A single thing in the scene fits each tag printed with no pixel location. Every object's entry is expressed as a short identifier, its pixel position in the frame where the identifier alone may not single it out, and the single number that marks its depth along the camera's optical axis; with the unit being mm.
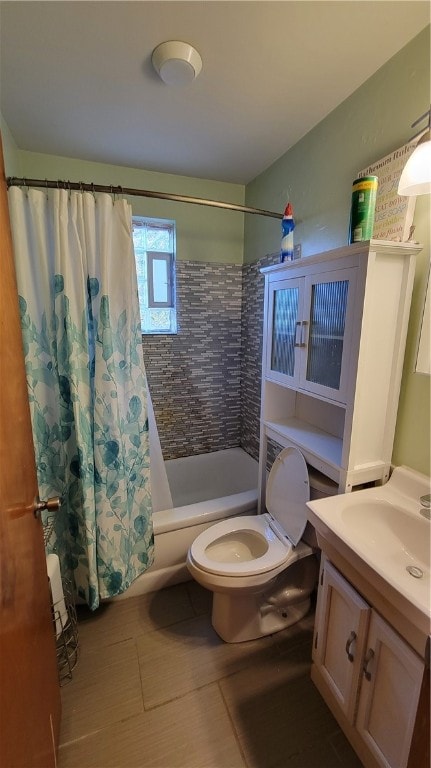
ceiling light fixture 1118
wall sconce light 916
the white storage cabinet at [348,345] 1071
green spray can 1075
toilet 1321
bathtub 1696
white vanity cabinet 844
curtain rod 1274
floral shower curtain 1306
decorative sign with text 1114
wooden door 638
